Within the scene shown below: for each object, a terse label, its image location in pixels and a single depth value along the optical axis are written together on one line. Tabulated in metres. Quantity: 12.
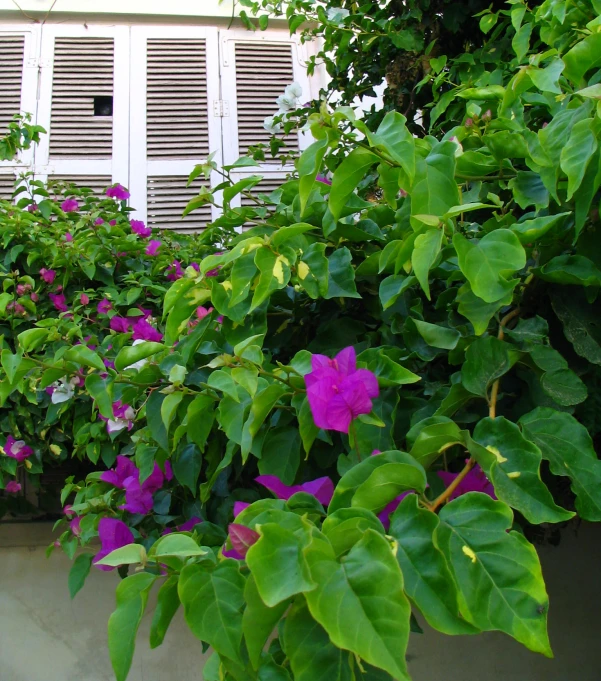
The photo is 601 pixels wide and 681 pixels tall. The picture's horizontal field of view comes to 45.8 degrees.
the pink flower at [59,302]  1.70
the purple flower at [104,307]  1.66
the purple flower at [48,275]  1.71
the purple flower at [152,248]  1.83
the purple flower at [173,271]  1.73
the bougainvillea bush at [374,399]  0.41
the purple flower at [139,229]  1.93
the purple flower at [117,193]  2.14
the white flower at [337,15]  1.87
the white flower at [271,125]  1.94
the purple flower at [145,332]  1.34
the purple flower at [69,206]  2.03
